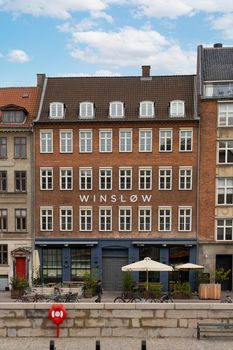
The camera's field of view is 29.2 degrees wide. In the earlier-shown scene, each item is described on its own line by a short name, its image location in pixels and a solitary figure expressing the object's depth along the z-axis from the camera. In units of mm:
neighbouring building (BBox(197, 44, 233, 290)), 32594
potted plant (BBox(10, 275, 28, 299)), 29828
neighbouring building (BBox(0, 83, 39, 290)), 33688
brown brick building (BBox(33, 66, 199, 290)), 33156
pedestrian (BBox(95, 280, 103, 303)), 27233
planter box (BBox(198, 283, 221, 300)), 29234
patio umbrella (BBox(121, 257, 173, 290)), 26922
